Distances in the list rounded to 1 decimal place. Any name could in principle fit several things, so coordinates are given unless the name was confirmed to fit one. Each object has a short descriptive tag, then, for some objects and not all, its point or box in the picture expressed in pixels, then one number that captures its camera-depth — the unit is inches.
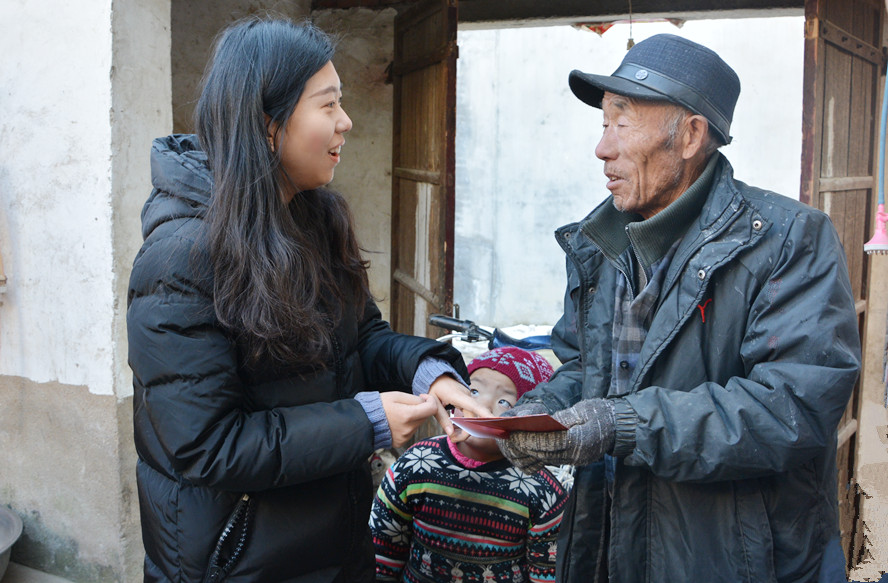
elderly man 63.3
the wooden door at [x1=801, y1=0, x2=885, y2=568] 136.6
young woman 63.2
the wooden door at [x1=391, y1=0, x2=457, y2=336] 167.8
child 93.2
